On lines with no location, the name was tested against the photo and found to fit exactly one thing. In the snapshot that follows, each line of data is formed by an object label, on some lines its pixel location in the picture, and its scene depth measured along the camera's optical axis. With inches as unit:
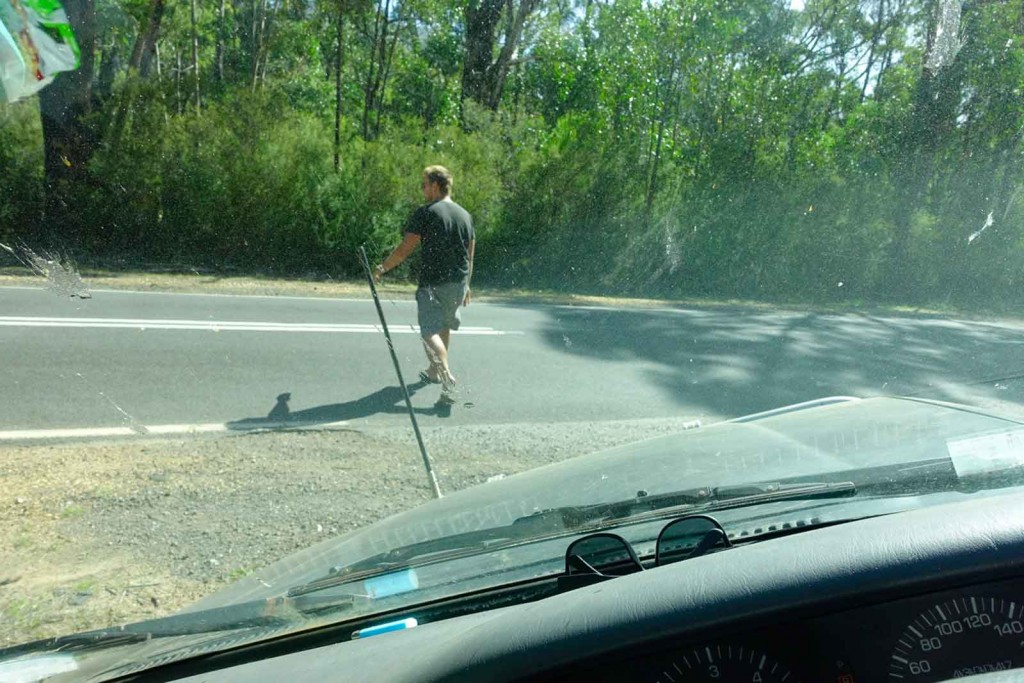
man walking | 319.6
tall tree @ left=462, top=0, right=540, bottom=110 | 752.3
